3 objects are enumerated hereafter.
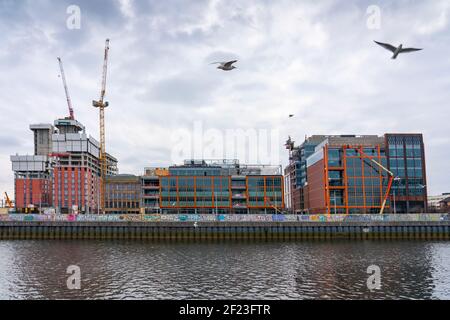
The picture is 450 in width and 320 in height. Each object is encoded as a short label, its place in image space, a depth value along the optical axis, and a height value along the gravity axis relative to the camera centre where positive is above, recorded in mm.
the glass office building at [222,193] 172500 -160
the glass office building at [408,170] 164500 +7287
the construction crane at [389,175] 146375 +4425
